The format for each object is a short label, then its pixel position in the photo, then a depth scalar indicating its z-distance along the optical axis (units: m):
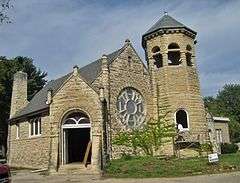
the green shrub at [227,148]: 39.53
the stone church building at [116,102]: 25.12
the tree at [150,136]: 28.35
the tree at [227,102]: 90.75
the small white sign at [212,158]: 22.06
